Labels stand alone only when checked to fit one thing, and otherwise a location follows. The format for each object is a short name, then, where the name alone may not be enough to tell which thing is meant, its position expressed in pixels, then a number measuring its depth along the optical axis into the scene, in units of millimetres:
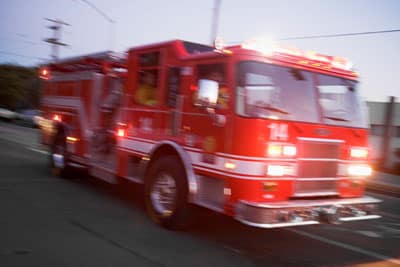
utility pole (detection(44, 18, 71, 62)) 50844
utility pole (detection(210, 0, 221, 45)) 22802
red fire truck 6055
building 19625
